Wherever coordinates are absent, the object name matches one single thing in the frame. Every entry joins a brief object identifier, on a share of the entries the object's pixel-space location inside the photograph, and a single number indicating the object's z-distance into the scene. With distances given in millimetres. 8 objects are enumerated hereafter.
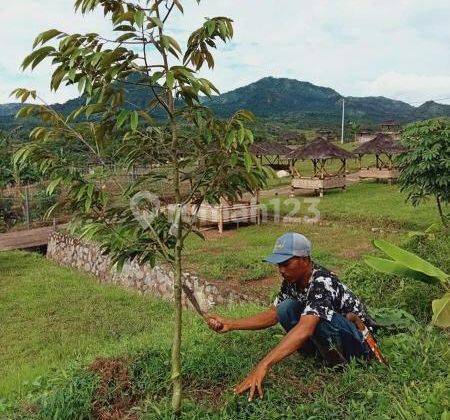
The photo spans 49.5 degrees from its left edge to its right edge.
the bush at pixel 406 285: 5332
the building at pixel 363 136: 49103
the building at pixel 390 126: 51500
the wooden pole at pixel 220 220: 15148
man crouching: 2996
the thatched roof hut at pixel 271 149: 24262
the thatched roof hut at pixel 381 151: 22859
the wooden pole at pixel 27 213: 16869
